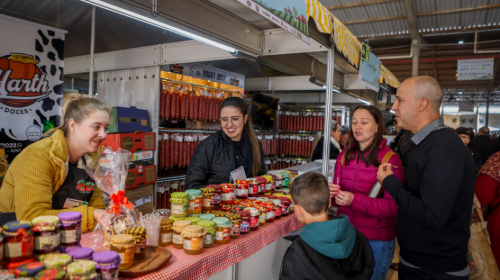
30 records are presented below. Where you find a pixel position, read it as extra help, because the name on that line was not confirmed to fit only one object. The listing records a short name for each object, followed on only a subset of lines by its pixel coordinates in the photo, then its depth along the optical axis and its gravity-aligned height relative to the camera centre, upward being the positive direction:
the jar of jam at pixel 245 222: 2.06 -0.62
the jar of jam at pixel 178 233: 1.74 -0.61
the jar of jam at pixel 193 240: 1.65 -0.61
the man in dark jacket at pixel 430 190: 1.75 -0.33
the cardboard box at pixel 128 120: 4.01 +0.05
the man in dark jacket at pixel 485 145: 8.15 -0.17
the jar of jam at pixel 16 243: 1.08 -0.44
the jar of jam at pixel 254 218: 2.15 -0.62
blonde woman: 1.75 -0.30
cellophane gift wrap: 1.60 -0.45
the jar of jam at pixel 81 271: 1.08 -0.52
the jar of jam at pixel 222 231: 1.85 -0.62
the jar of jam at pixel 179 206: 1.90 -0.49
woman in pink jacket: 2.37 -0.46
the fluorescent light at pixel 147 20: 2.05 +0.81
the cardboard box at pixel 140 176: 4.11 -0.71
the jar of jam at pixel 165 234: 1.77 -0.62
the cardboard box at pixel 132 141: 3.92 -0.23
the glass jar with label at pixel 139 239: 1.49 -0.56
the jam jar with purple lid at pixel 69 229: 1.31 -0.46
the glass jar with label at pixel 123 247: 1.36 -0.55
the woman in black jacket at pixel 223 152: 2.76 -0.22
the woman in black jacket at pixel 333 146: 6.55 -0.29
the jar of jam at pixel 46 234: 1.18 -0.44
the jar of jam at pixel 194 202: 2.00 -0.49
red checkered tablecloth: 1.50 -0.72
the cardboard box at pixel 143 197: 4.20 -1.01
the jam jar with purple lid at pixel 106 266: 1.18 -0.55
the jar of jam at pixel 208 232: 1.77 -0.61
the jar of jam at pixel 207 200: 2.13 -0.50
